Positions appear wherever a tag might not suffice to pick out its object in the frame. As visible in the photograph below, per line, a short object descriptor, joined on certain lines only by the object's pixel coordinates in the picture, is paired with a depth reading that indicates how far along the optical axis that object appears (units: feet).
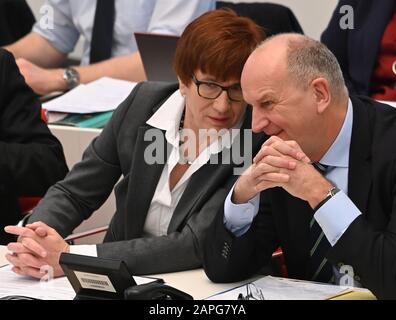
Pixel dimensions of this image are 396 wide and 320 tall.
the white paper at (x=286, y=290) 13.98
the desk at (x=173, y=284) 14.55
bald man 14.52
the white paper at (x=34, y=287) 14.43
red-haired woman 16.39
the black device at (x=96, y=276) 13.12
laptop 22.17
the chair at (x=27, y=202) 21.83
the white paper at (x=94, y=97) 24.68
